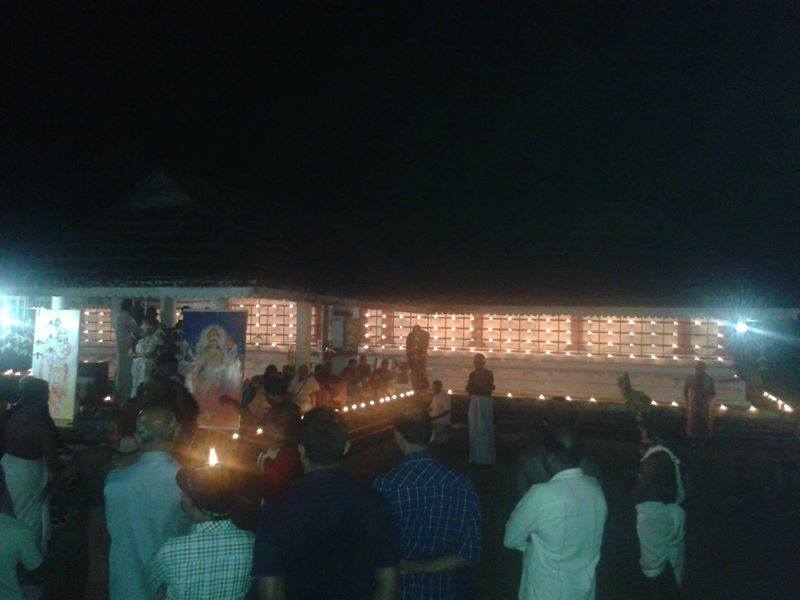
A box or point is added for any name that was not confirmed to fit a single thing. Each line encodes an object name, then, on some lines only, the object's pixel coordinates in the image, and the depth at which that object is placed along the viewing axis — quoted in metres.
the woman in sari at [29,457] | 5.79
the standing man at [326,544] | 2.96
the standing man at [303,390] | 12.49
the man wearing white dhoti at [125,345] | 11.26
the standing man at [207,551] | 3.16
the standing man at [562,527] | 3.81
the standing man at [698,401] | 13.46
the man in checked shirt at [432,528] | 3.59
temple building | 16.53
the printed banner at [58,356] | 10.79
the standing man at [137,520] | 3.86
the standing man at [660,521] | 5.49
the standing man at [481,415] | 12.30
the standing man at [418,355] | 16.50
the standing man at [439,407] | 16.05
